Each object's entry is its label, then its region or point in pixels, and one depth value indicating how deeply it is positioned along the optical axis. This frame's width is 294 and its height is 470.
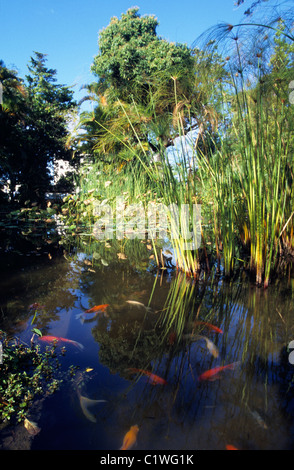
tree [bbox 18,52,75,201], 9.97
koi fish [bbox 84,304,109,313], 1.39
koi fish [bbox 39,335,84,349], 1.09
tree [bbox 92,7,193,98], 10.23
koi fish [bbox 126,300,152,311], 1.42
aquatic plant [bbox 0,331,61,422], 0.75
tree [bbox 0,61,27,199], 8.29
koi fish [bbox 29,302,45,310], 1.42
